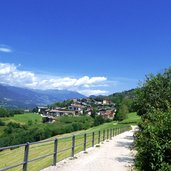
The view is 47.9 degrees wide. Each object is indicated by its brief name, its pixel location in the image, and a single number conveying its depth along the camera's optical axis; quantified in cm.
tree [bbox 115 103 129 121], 6088
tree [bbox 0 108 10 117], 9050
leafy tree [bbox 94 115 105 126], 6459
